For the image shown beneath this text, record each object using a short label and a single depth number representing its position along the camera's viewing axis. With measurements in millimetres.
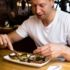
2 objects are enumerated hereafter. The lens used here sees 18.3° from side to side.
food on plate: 1478
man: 1898
